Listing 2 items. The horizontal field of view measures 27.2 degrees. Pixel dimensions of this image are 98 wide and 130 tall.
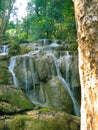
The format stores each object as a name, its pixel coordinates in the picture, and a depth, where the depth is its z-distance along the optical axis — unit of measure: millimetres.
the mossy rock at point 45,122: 5097
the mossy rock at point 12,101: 6089
